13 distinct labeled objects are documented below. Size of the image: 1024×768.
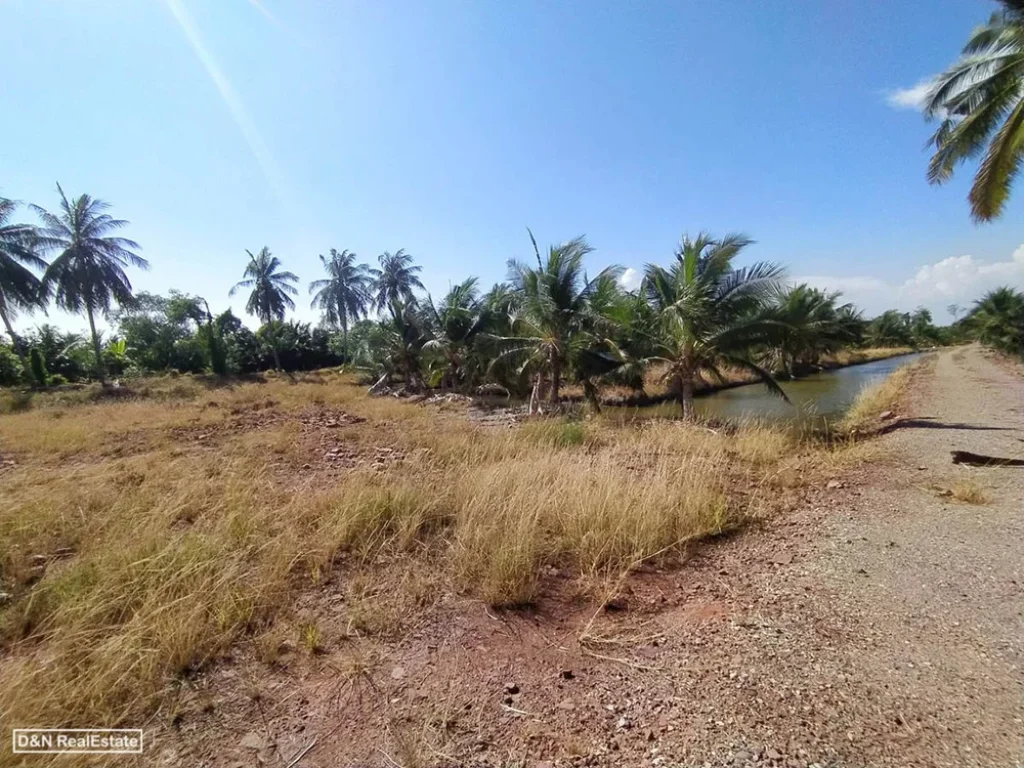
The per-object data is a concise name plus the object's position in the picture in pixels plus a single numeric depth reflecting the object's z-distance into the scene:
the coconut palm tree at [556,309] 13.21
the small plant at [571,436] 7.49
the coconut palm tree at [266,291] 32.72
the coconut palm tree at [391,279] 38.09
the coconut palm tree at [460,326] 19.20
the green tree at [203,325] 31.38
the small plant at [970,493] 4.41
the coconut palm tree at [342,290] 37.47
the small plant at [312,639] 2.35
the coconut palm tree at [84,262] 22.64
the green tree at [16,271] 20.81
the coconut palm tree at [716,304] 10.61
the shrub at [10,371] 23.84
